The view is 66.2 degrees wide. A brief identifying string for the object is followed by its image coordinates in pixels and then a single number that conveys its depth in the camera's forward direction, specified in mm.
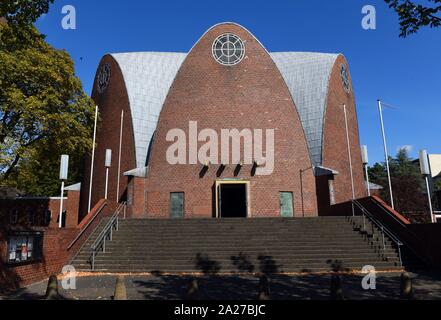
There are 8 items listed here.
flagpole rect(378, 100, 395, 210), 20923
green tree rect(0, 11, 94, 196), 15758
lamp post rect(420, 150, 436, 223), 14758
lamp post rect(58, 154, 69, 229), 15547
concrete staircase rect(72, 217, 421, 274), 12688
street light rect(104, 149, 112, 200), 22039
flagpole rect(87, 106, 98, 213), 20022
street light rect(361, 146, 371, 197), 22820
